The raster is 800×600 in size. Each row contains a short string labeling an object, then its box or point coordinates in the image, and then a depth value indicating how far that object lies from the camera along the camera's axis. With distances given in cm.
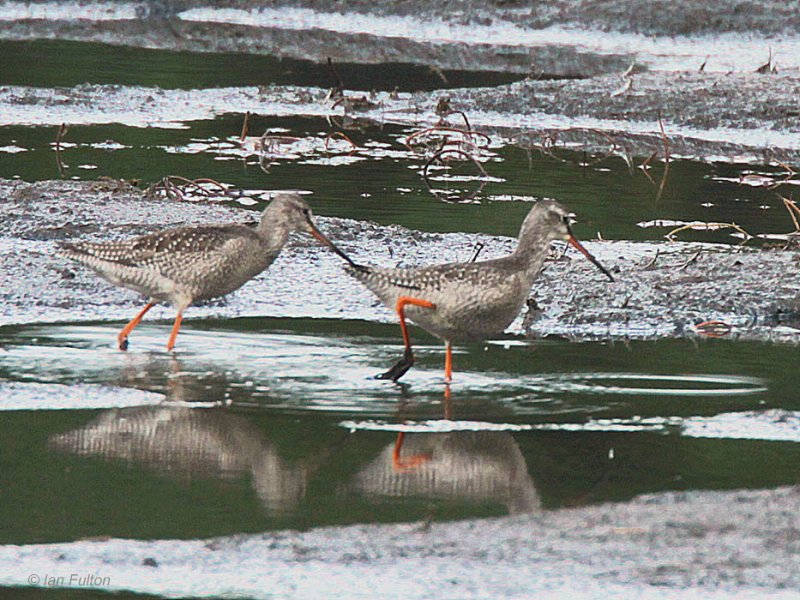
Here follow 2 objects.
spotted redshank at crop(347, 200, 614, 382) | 1590
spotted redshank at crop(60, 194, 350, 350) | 1750
